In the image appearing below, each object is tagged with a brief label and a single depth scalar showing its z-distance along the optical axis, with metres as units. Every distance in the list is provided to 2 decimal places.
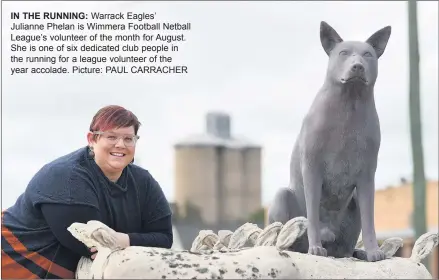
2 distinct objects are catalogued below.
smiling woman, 4.02
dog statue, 4.34
